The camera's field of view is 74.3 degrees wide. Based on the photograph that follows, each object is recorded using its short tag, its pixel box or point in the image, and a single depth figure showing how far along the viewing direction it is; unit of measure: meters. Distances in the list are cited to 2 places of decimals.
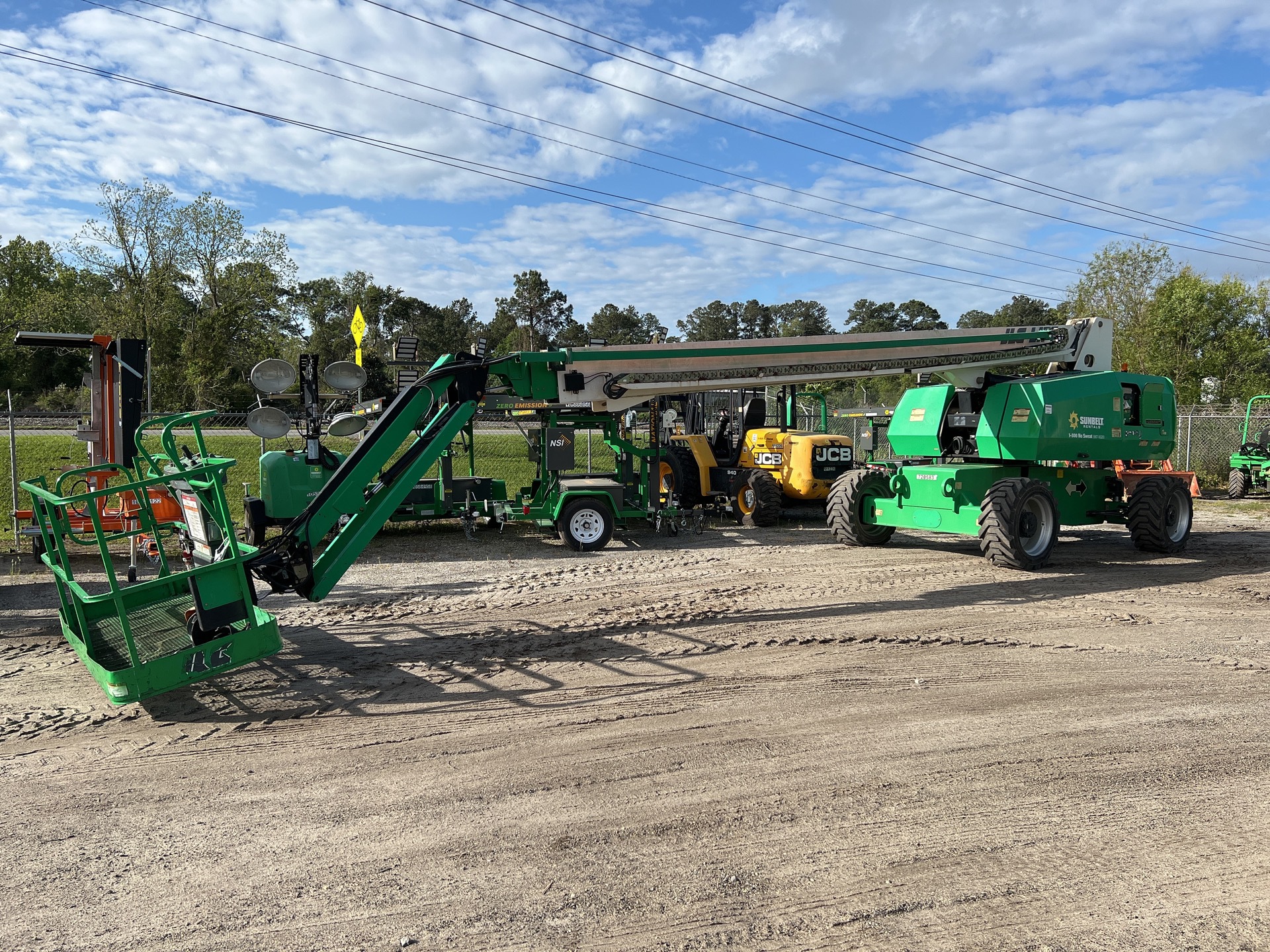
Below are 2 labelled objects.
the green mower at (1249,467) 20.27
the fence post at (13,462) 10.94
